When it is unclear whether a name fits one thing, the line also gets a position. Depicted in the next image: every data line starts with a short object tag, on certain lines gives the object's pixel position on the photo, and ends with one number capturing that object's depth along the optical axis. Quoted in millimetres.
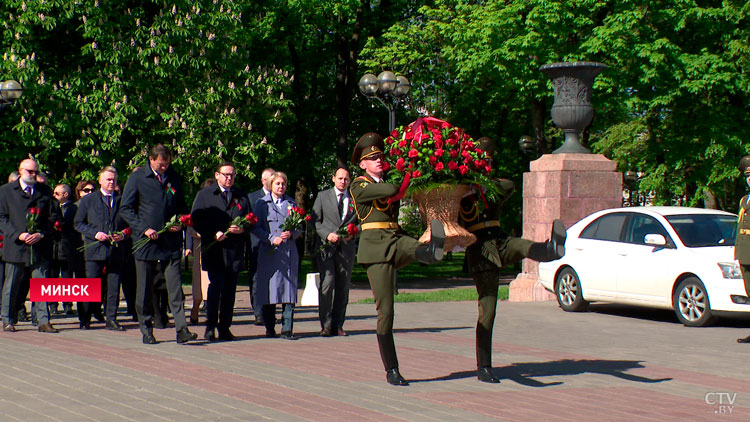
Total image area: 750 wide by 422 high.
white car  13578
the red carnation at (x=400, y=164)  8070
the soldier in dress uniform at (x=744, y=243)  11799
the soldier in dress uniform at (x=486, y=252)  8477
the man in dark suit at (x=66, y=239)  14336
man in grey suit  12336
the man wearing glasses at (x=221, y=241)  11648
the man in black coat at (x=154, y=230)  11281
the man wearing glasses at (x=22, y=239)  12633
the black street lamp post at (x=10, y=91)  19969
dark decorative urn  18641
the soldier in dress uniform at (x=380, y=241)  8289
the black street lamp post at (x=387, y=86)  21594
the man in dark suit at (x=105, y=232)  13109
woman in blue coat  12023
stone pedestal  17719
